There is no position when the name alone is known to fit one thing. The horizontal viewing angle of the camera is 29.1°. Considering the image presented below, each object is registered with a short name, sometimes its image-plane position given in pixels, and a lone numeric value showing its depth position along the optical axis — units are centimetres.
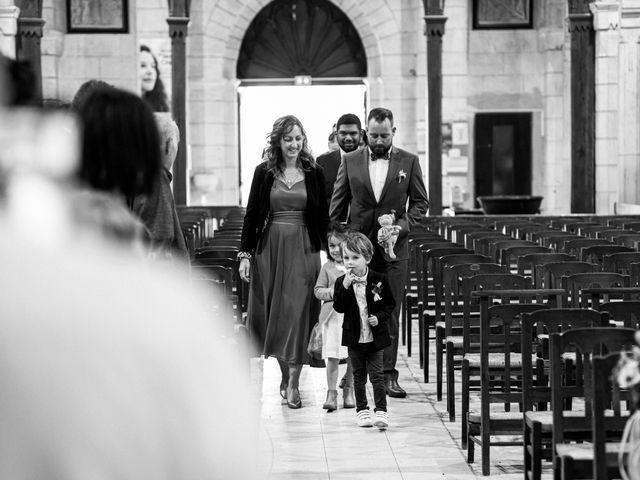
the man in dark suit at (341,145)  944
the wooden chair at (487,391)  629
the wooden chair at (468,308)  735
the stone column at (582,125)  2022
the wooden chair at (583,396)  472
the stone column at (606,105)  2142
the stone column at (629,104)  2175
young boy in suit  735
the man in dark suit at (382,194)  852
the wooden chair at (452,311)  812
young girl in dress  785
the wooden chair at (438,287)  897
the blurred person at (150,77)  2370
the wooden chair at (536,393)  535
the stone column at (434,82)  2048
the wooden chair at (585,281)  761
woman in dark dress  834
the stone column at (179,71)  2038
